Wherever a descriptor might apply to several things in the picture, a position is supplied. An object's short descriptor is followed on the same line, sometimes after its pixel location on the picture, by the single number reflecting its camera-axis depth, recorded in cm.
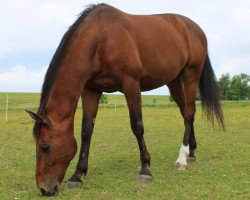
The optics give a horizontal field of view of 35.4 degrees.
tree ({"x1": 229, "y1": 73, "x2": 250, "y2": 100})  7844
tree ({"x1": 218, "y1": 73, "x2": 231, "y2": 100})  7824
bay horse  496
